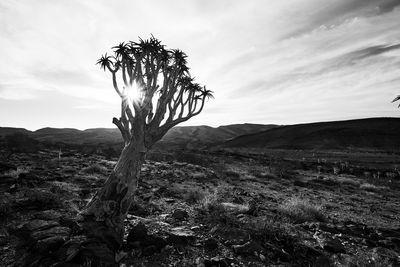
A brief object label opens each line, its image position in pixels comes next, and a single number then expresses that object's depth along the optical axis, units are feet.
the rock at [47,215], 20.35
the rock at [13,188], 29.07
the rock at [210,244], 19.01
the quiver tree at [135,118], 19.69
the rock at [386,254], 18.70
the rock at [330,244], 19.84
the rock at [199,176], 52.74
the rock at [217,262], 16.70
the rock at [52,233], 15.84
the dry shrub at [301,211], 27.63
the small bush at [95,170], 49.37
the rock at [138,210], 26.61
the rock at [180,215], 25.07
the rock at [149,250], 17.57
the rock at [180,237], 19.42
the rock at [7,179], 33.01
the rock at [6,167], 40.93
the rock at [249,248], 18.51
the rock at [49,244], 14.82
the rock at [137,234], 18.81
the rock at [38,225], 16.97
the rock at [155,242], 18.39
